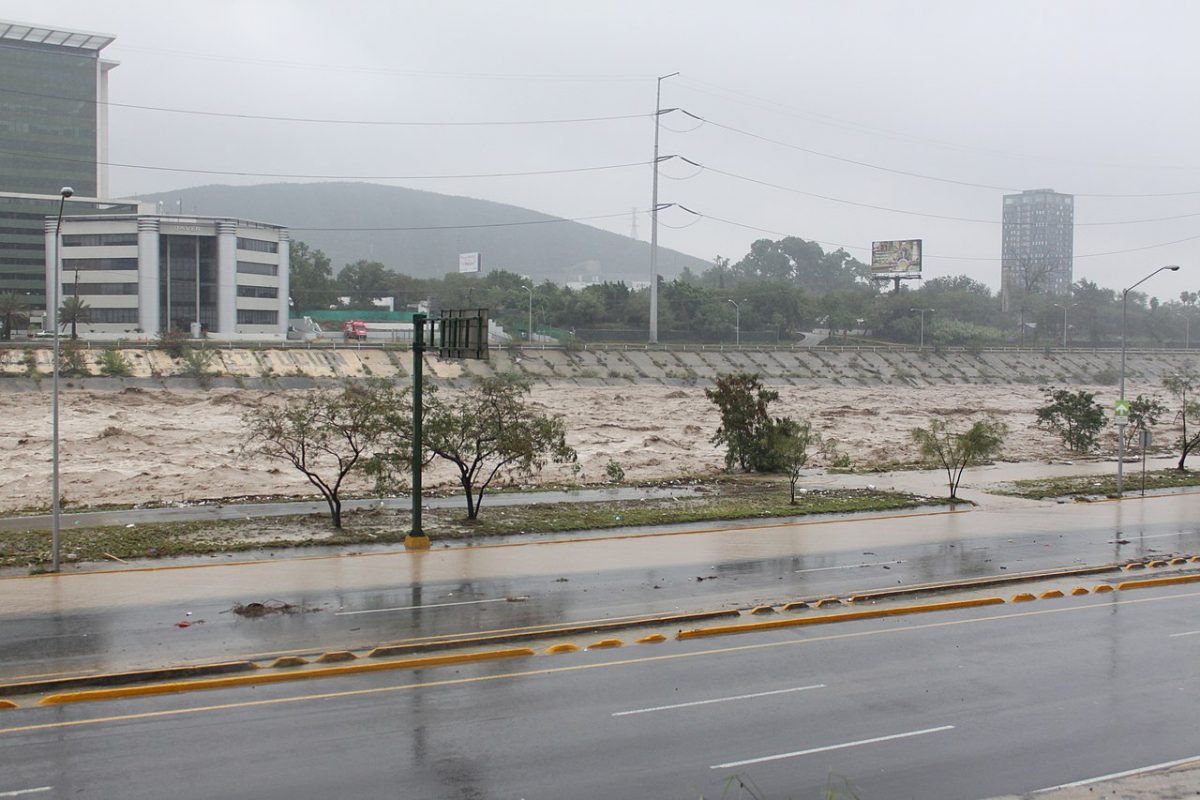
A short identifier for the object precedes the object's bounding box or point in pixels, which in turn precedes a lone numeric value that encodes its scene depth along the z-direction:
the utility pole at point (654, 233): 100.19
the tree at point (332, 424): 28.48
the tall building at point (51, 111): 162.75
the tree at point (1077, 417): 55.34
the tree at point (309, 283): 139.50
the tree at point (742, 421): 44.47
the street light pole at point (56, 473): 21.92
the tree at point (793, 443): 35.14
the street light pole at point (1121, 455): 37.78
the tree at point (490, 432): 29.64
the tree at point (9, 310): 89.06
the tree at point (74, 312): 91.31
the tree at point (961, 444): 36.03
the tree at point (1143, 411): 52.09
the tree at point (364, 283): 148.62
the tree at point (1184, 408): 47.06
